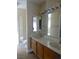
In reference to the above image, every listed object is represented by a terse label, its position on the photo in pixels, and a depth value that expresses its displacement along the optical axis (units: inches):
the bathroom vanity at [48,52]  43.8
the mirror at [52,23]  63.5
